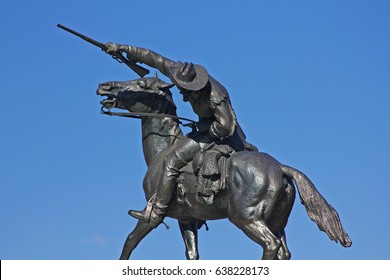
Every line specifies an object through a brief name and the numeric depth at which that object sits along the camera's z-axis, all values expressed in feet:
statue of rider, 40.27
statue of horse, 38.37
